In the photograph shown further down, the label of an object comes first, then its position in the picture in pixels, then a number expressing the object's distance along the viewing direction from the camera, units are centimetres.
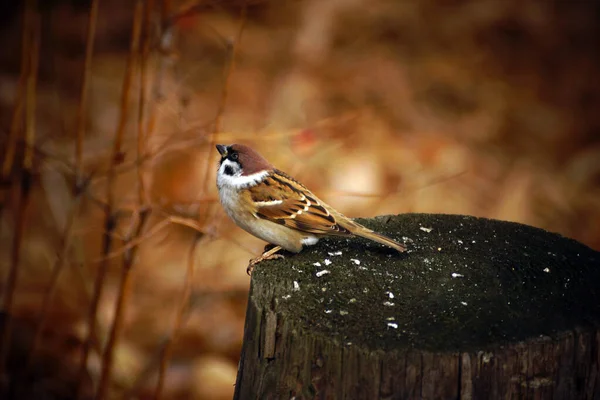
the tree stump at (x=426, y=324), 423
